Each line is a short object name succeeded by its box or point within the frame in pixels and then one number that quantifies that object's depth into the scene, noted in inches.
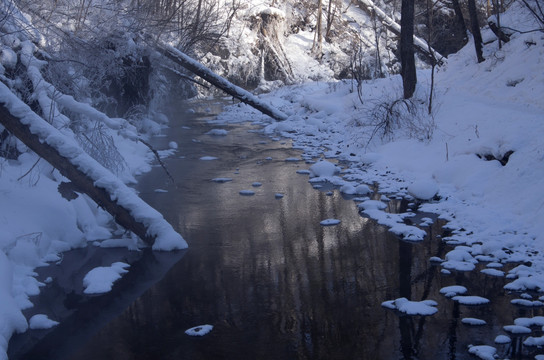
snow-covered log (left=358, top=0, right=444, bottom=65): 810.2
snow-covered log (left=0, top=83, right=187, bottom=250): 271.9
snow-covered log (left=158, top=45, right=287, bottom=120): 600.4
